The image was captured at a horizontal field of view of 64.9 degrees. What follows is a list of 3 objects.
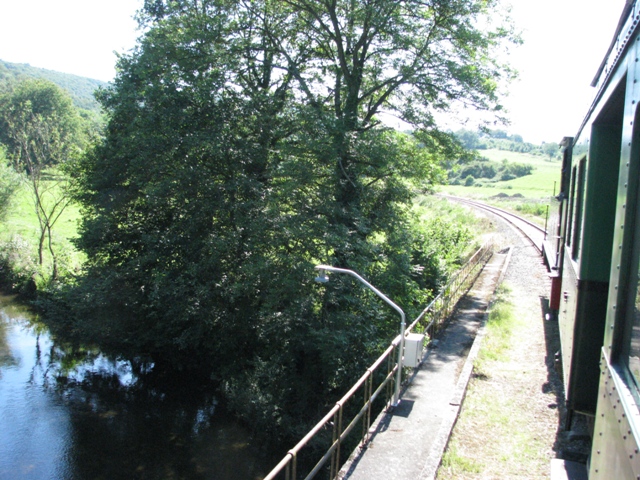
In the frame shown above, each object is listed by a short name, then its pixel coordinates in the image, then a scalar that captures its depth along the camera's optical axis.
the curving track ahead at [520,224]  28.24
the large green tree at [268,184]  14.04
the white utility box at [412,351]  8.91
